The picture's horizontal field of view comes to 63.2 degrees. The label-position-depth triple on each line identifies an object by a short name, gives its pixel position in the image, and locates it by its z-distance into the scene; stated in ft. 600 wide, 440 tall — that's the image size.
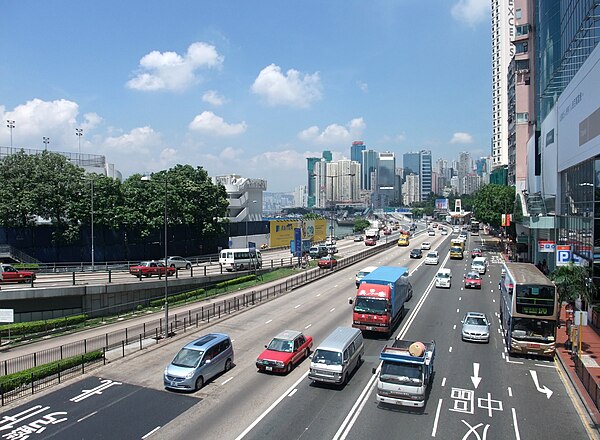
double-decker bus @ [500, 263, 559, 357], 78.59
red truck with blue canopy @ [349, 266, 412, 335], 91.76
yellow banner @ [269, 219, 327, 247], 275.65
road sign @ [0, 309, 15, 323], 85.05
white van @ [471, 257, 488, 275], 181.27
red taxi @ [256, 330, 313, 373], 72.74
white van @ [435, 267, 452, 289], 154.71
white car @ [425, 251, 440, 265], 212.68
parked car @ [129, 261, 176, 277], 148.66
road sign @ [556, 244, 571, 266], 106.11
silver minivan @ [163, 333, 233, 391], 65.26
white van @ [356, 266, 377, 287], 152.35
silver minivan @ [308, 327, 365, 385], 65.72
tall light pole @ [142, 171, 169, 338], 93.96
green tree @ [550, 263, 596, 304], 88.28
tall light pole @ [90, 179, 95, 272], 158.26
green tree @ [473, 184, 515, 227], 286.05
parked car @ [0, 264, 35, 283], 123.24
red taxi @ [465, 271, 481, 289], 153.48
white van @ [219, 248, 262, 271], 175.52
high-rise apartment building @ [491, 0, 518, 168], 597.93
